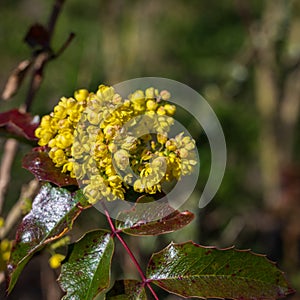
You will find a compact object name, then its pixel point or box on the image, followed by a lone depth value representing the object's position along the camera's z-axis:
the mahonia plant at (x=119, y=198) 0.37
